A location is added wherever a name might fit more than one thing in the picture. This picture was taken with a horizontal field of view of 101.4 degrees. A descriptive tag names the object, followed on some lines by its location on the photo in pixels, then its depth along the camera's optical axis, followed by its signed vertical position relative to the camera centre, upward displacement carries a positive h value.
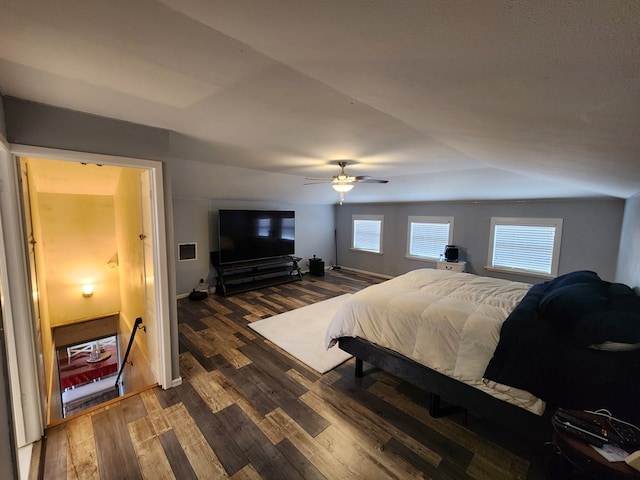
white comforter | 1.92 -0.91
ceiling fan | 3.44 +0.45
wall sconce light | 4.66 -1.44
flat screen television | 5.46 -0.49
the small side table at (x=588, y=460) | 1.19 -1.17
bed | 1.54 -0.94
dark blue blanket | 1.49 -0.83
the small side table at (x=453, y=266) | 5.33 -1.04
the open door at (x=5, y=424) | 1.15 -0.98
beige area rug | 3.05 -1.68
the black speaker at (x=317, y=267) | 7.05 -1.43
